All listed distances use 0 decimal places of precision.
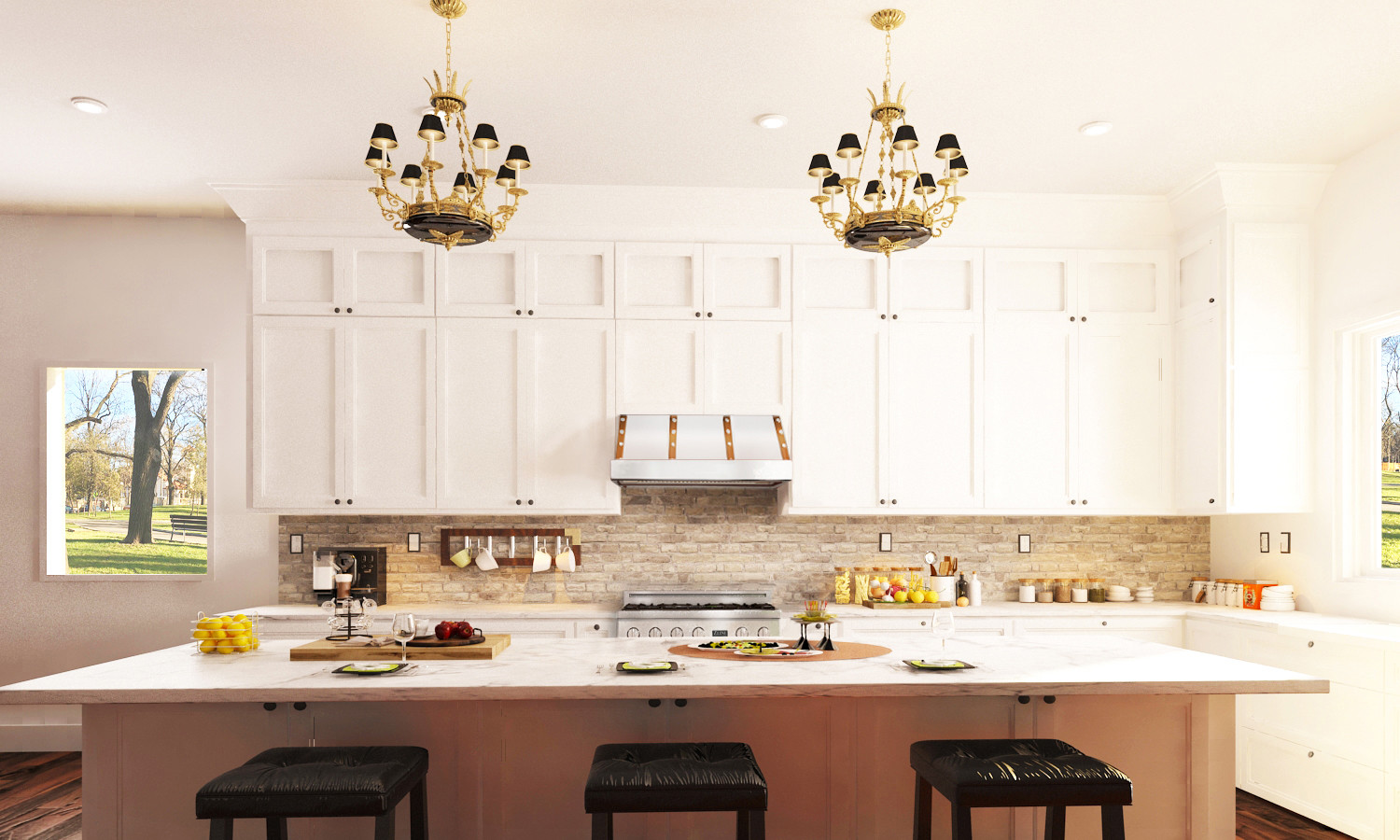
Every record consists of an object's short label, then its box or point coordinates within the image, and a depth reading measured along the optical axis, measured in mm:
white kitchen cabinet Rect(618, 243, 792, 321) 4797
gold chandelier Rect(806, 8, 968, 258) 2607
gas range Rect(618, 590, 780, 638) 4473
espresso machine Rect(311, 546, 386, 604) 4820
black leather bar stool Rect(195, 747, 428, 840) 2230
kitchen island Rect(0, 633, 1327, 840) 2721
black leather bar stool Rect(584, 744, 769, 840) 2229
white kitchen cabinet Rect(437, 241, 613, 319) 4742
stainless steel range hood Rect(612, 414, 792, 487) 4512
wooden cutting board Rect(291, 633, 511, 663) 2891
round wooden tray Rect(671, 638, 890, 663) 2926
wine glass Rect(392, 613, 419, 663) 2857
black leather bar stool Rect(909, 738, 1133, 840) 2291
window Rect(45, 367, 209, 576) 5230
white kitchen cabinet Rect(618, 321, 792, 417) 4773
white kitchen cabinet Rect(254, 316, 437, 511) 4656
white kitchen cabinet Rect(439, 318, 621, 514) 4707
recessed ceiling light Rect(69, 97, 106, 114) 3612
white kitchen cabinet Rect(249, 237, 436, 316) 4699
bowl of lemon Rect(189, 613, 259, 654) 3051
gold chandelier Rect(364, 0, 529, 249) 2615
